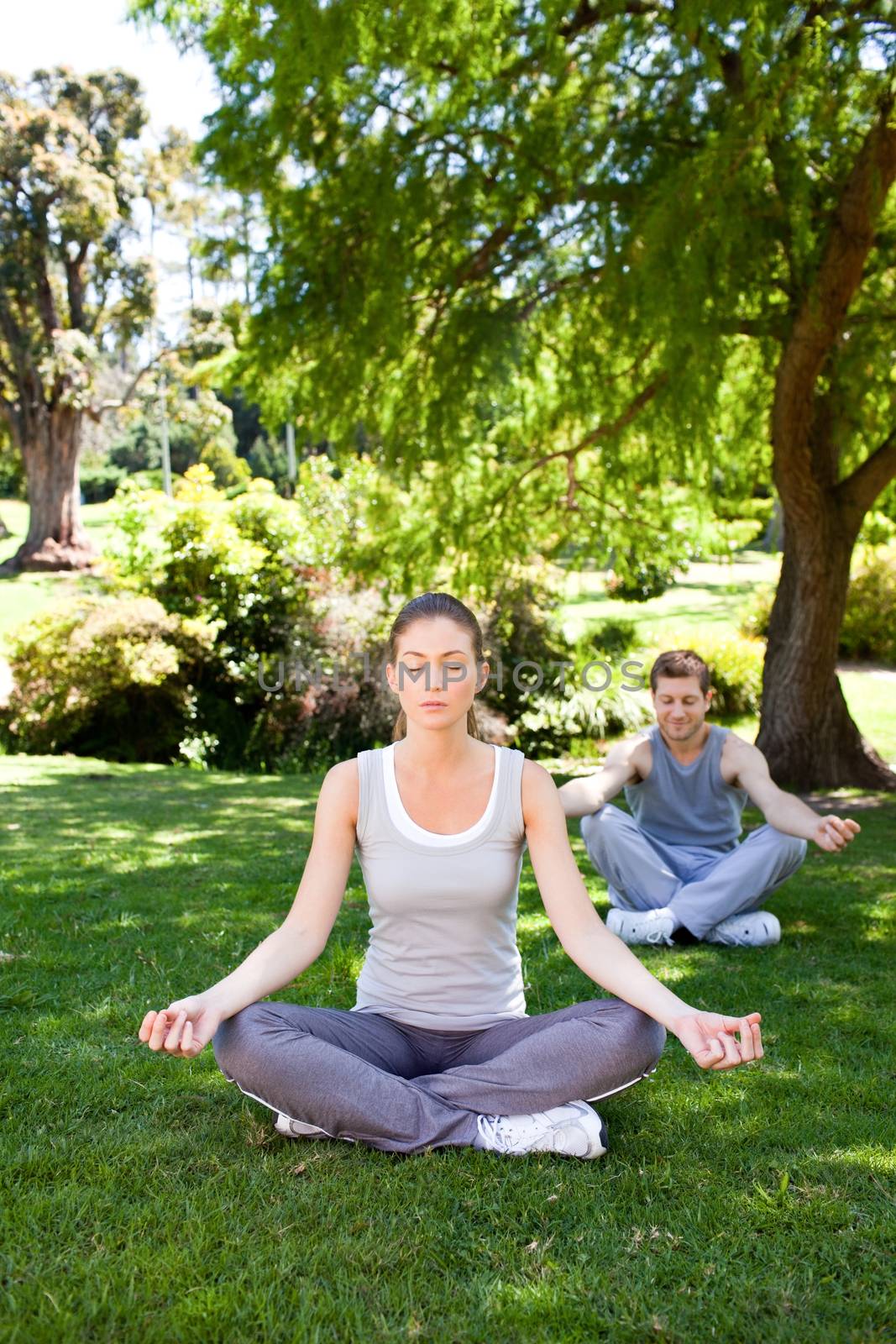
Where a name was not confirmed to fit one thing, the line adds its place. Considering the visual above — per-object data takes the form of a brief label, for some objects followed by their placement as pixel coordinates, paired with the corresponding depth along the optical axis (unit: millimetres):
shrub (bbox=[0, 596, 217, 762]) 12555
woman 2643
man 4625
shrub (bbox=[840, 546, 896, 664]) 17156
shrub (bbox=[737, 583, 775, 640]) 16891
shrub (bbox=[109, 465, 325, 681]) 13625
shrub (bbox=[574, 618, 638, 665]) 14656
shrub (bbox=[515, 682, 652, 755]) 13602
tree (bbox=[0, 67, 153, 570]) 25078
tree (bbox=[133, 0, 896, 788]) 7012
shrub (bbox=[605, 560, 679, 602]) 18359
